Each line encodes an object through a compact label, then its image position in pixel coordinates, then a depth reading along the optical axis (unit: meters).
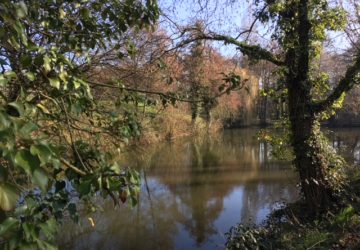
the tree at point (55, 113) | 1.31
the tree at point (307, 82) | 7.43
